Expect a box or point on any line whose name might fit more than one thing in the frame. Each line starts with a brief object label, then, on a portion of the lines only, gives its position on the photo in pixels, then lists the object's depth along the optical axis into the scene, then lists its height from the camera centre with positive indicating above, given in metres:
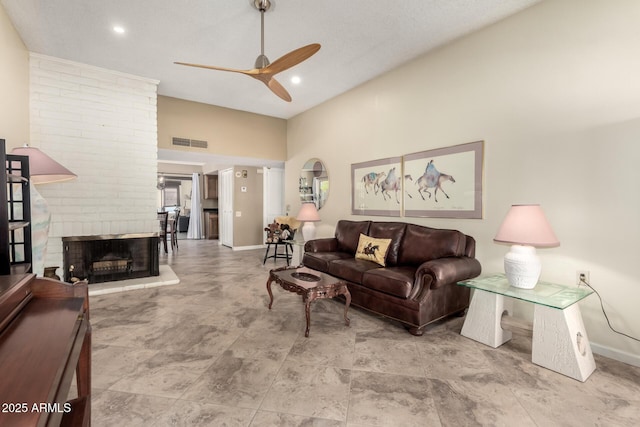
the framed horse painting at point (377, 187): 4.00 +0.26
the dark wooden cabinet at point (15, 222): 1.50 -0.11
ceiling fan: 2.35 +1.21
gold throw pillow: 3.47 -0.55
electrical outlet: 2.44 -0.59
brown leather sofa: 2.63 -0.69
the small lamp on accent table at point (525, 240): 2.28 -0.28
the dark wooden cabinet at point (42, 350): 0.68 -0.44
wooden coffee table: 2.58 -0.74
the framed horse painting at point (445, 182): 3.17 +0.27
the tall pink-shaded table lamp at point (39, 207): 2.42 -0.03
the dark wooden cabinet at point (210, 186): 9.08 +0.55
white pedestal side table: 2.04 -0.91
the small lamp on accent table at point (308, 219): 4.94 -0.25
